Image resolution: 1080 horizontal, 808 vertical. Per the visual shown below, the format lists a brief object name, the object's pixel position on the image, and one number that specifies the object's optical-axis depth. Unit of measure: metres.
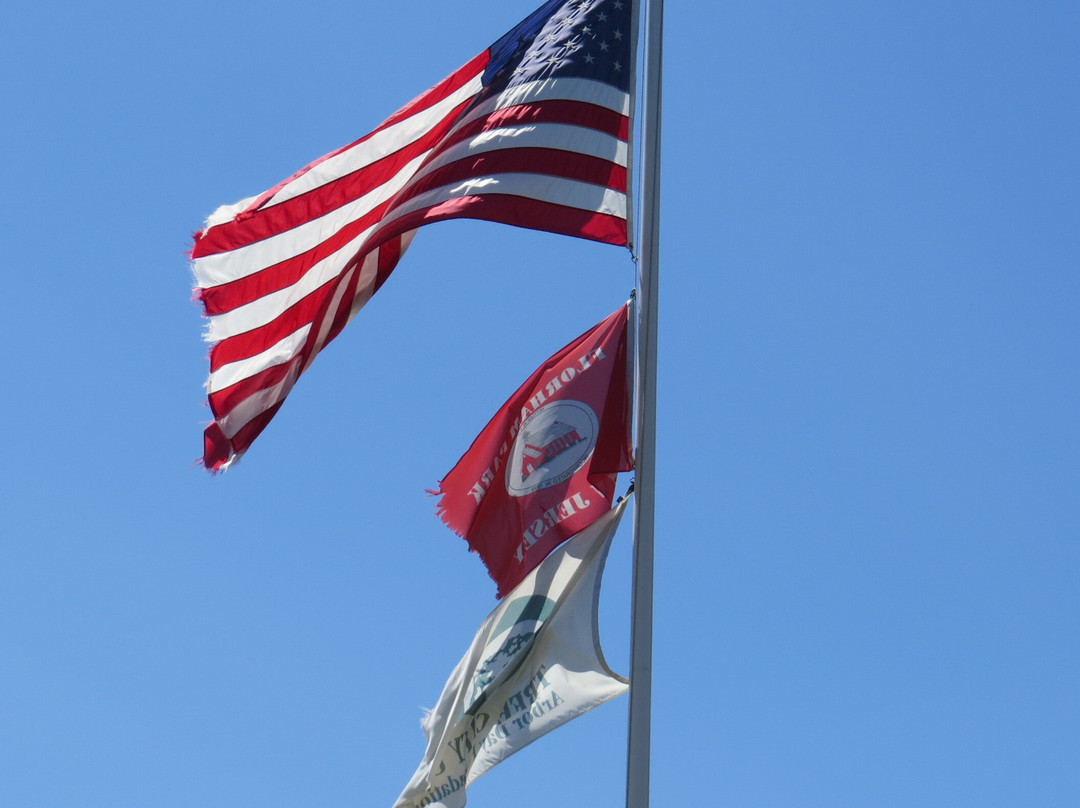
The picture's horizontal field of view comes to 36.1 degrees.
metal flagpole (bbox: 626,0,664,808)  10.36
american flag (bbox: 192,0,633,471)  12.05
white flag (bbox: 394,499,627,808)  11.20
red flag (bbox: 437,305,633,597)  11.56
